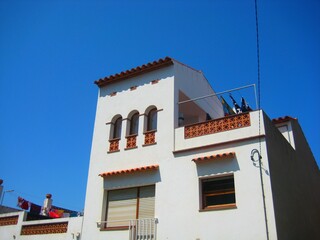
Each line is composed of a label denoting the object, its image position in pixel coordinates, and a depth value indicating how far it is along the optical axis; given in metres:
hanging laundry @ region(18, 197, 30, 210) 18.73
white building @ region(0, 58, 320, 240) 10.37
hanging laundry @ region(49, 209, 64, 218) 17.52
